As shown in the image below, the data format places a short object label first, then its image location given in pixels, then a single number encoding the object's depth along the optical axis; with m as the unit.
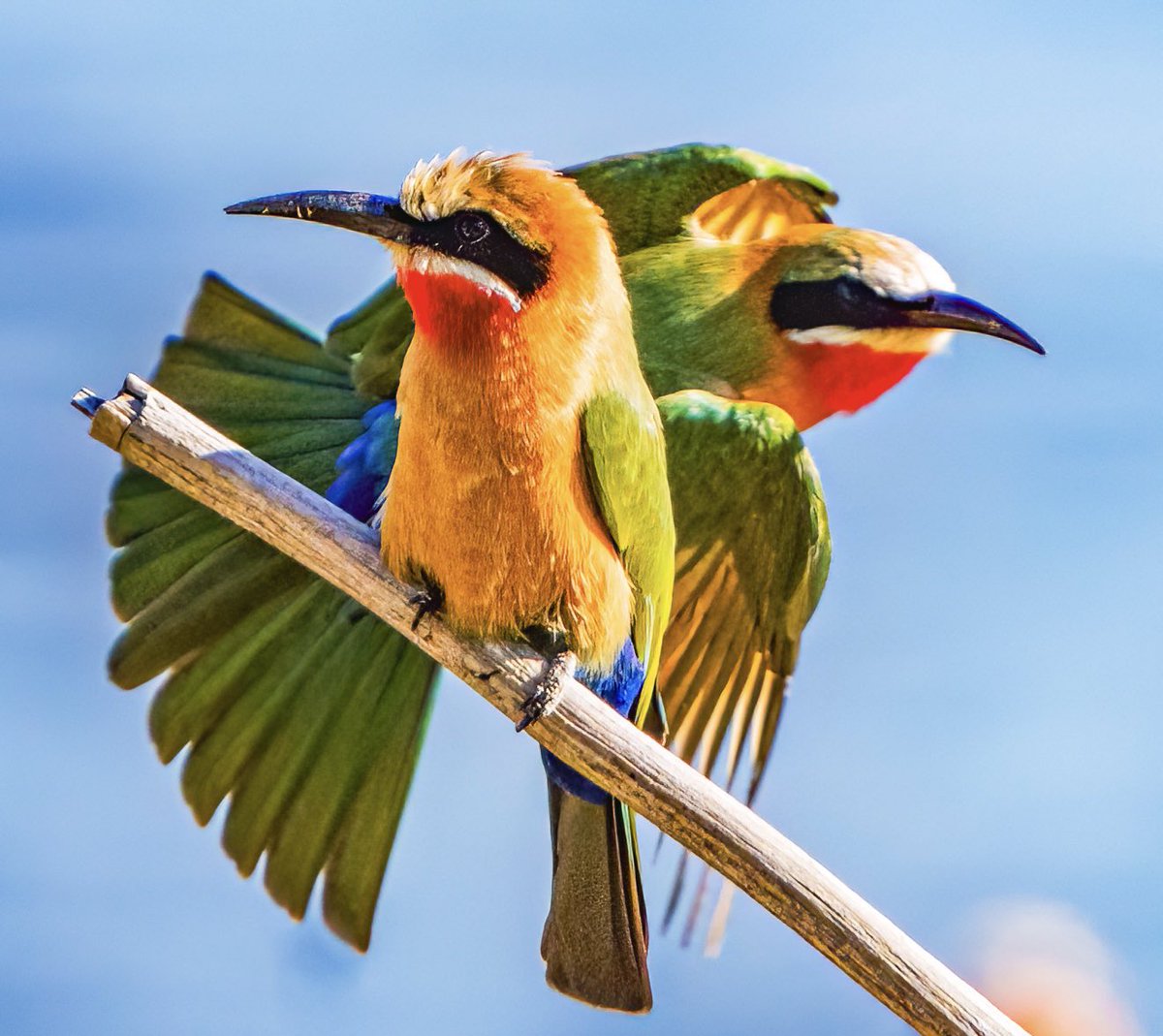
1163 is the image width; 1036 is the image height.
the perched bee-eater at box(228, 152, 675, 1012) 4.94
